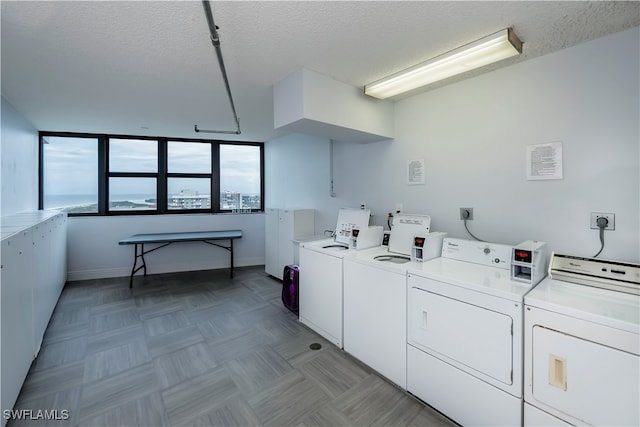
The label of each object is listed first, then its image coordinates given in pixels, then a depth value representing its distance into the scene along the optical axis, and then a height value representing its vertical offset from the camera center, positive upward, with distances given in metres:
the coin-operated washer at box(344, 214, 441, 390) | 2.13 -0.73
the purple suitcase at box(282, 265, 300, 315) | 3.39 -0.92
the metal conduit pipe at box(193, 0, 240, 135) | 1.43 +1.05
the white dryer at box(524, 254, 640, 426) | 1.26 -0.67
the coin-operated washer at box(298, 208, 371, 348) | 2.68 -0.66
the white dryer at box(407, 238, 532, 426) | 1.58 -0.78
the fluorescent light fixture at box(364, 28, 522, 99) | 1.87 +1.16
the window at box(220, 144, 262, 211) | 5.60 +0.72
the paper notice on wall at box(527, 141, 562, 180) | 2.06 +0.40
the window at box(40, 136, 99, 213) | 4.59 +0.66
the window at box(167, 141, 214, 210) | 5.23 +0.72
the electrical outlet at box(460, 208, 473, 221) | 2.55 +0.00
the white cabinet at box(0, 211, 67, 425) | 1.72 -0.62
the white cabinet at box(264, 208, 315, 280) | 4.38 -0.31
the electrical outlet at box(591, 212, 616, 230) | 1.84 -0.04
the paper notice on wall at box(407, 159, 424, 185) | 2.91 +0.44
